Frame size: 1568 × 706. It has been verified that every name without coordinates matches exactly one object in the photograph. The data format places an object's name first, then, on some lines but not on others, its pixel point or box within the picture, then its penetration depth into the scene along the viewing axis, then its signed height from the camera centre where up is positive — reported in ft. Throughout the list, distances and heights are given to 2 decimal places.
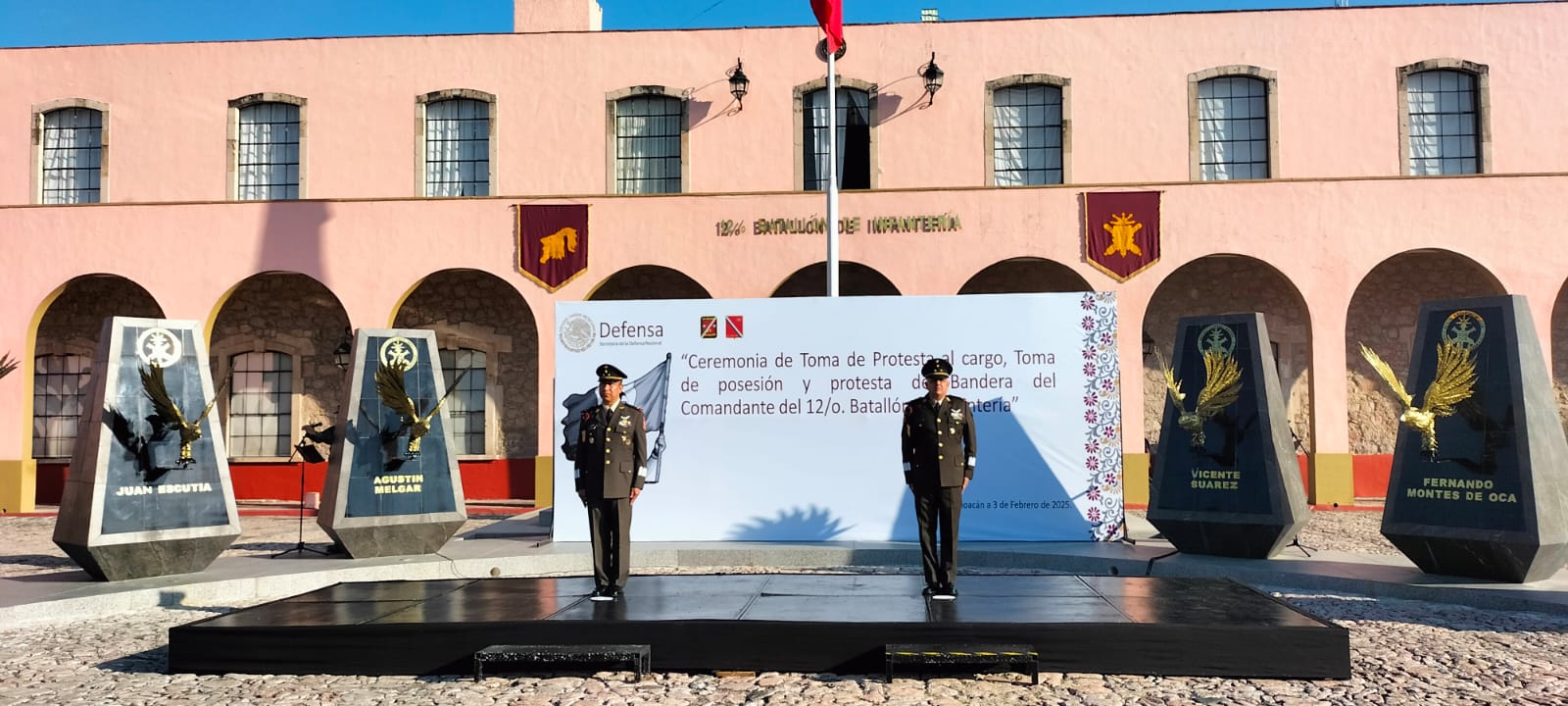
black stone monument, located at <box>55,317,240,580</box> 29.32 -1.64
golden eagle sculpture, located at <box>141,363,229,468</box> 30.27 -0.14
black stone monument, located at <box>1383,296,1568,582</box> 26.99 -1.62
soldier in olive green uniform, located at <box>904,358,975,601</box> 24.08 -1.12
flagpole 47.96 +7.77
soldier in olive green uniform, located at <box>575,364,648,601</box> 24.02 -1.36
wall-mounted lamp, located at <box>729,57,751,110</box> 54.95 +14.72
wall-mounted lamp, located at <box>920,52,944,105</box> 54.34 +14.80
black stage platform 19.21 -3.80
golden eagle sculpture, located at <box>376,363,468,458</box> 34.24 +0.12
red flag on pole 48.44 +15.67
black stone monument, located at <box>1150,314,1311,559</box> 31.81 -1.75
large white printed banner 37.11 -0.12
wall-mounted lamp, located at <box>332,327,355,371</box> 50.31 +2.36
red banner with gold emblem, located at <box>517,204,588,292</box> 54.39 +7.32
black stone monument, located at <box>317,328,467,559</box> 33.91 -1.76
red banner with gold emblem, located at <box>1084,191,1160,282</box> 52.70 +7.57
